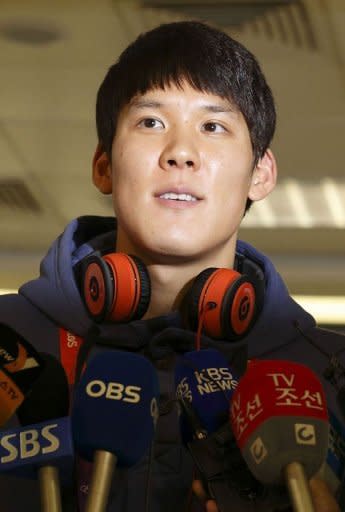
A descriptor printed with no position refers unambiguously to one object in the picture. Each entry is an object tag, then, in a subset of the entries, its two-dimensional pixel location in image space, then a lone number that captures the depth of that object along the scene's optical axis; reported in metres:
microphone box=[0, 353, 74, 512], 1.85
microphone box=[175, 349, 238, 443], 1.94
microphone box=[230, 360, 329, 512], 1.83
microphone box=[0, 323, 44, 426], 1.89
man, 2.20
